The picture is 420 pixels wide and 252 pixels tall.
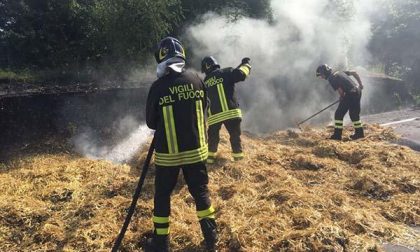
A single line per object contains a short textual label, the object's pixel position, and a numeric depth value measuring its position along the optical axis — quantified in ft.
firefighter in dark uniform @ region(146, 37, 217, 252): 13.06
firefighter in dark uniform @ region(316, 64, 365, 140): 29.45
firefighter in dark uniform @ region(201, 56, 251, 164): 20.92
